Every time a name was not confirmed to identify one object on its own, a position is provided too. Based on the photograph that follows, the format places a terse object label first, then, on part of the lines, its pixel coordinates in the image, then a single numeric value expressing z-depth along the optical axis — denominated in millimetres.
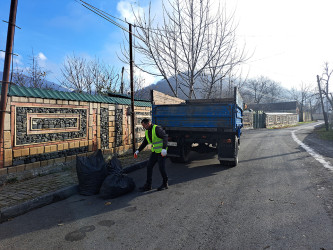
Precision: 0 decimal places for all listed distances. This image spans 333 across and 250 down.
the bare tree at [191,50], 11883
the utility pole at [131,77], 8219
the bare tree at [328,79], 29575
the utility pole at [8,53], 4000
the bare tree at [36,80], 15347
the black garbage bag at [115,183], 4082
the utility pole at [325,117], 21625
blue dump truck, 6035
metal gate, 31531
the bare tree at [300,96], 65319
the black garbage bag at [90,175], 4305
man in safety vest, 4586
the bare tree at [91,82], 18906
